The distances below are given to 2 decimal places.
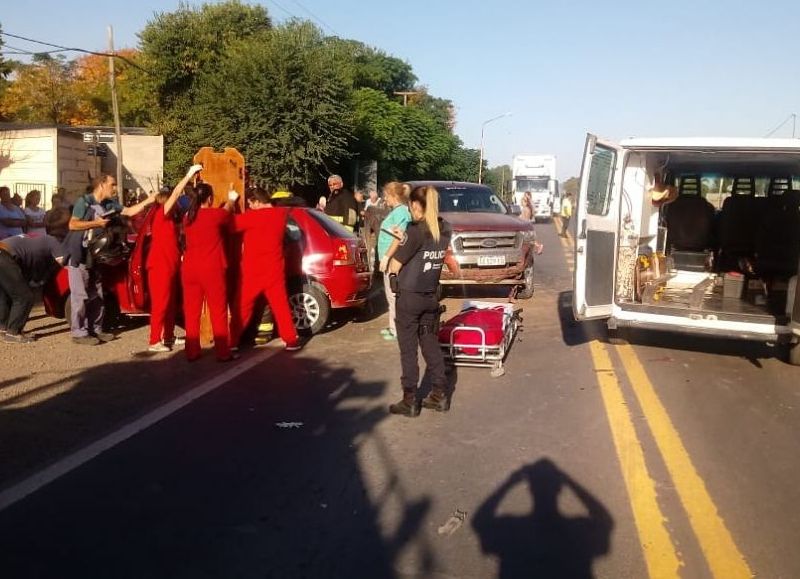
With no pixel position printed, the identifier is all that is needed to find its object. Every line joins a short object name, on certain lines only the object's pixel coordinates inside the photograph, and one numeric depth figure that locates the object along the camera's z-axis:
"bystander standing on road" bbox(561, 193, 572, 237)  34.84
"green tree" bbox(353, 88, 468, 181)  38.56
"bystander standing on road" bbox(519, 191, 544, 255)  26.80
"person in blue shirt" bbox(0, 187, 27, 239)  13.51
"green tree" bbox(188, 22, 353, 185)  27.25
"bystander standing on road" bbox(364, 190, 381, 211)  17.00
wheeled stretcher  8.10
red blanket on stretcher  8.12
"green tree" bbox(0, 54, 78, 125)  57.28
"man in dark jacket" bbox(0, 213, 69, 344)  9.43
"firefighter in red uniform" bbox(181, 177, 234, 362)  8.37
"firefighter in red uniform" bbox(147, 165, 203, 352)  8.84
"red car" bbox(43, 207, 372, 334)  9.98
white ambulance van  8.44
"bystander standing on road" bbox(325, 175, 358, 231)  14.51
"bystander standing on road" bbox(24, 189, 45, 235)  14.28
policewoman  6.41
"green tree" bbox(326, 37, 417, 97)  52.24
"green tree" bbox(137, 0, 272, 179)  33.38
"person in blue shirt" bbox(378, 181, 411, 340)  8.75
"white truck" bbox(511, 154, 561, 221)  43.62
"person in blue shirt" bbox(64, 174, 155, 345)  9.20
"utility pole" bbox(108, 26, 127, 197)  28.83
